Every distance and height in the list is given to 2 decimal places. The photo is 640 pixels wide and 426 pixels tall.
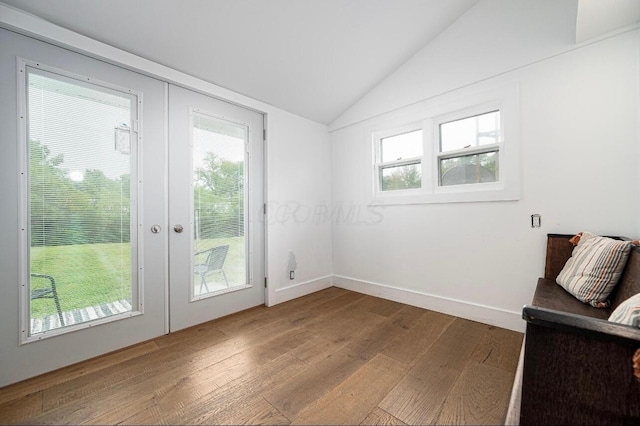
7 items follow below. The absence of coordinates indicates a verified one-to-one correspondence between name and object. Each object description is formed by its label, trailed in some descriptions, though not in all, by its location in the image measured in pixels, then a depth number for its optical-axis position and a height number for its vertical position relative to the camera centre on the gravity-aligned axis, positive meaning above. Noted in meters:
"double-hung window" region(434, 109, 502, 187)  2.34 +0.63
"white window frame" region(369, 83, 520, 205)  2.19 +0.67
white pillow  0.80 -0.35
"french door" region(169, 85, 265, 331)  2.28 +0.07
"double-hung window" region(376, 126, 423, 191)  2.86 +0.65
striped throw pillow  1.44 -0.36
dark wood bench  0.77 -0.53
